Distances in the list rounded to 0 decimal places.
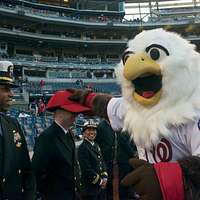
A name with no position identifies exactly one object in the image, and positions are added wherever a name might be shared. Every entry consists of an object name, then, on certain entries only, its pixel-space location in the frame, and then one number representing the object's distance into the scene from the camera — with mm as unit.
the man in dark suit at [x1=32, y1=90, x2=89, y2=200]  3316
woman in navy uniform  4770
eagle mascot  1865
